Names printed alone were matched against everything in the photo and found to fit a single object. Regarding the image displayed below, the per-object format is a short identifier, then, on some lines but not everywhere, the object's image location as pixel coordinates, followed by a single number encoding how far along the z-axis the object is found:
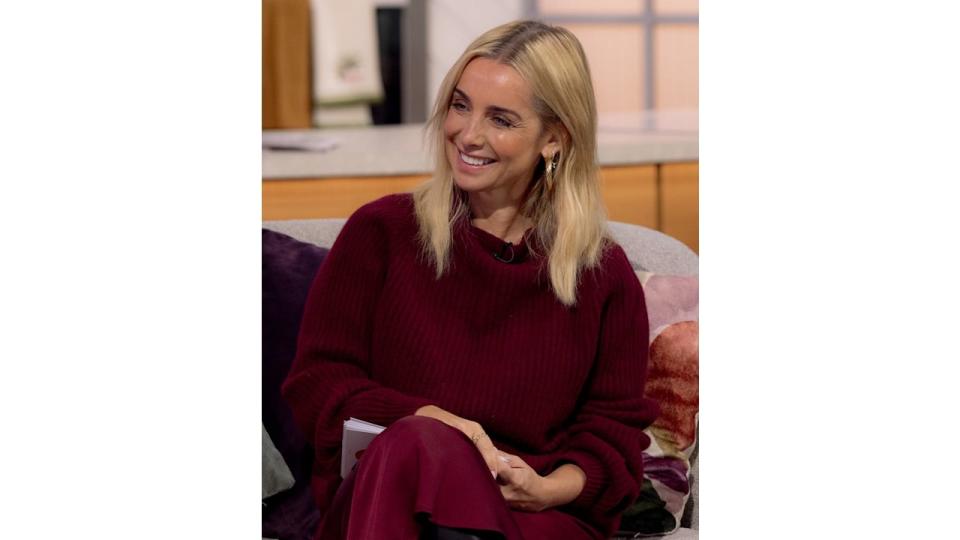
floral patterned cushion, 5.98
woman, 5.72
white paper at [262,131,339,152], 6.96
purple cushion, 5.95
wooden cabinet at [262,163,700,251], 6.83
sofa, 5.94
